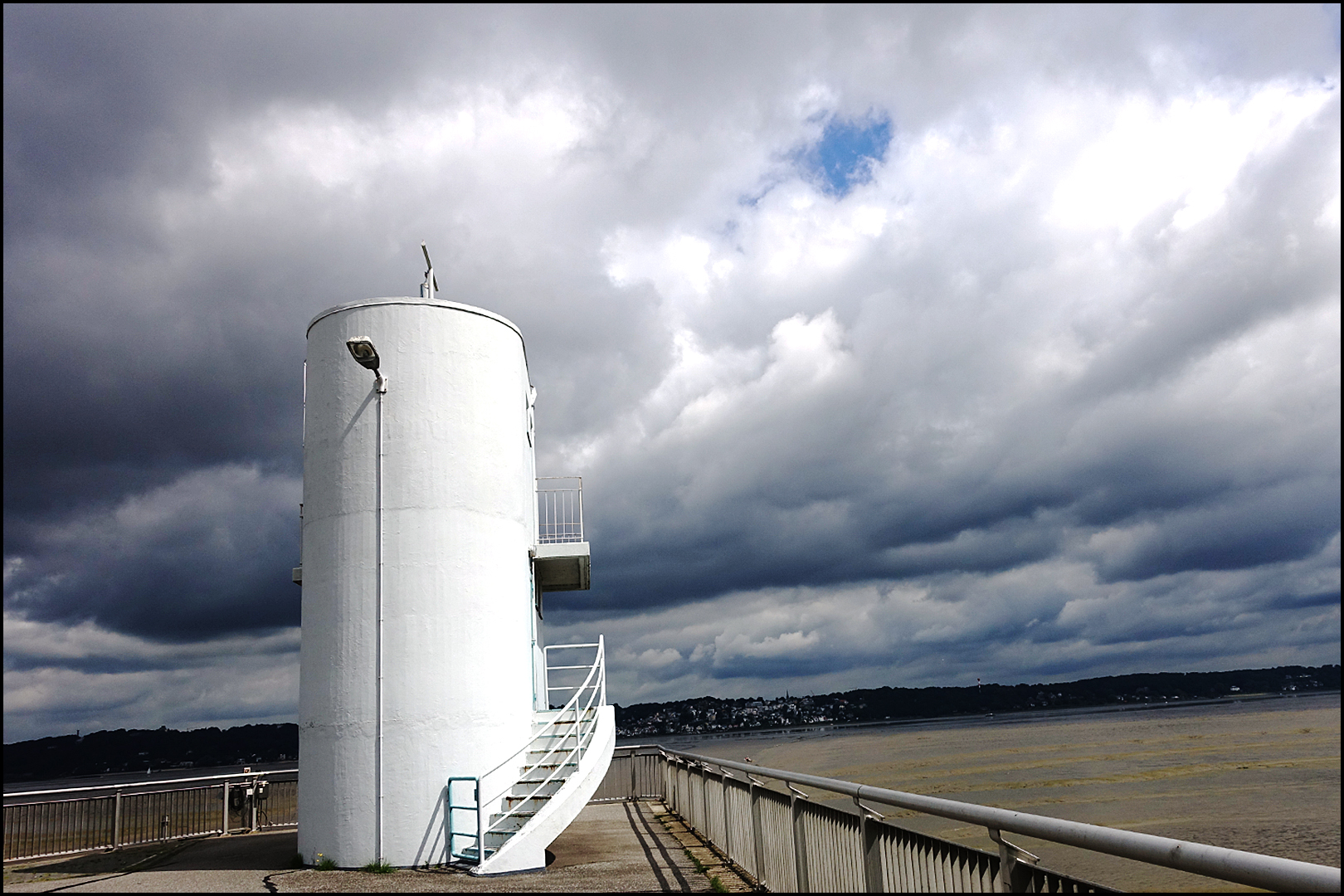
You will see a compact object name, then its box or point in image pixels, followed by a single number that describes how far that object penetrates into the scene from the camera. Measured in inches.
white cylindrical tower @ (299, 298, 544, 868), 490.6
